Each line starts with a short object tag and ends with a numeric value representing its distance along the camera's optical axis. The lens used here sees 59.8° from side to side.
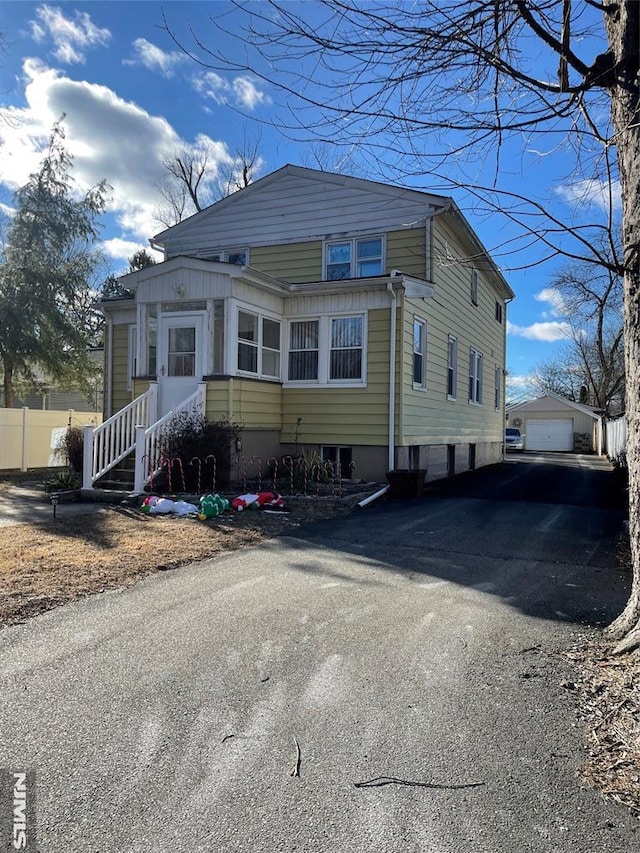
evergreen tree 15.84
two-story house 11.21
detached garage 38.94
